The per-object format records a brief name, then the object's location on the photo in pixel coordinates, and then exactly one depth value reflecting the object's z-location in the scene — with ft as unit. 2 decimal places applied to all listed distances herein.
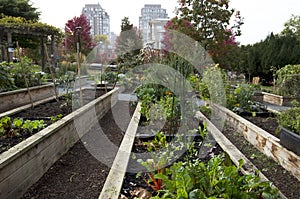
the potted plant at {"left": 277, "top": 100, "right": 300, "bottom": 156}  7.22
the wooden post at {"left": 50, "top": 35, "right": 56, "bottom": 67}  32.12
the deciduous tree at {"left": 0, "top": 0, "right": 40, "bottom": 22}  44.29
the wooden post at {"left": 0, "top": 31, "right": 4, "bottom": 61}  27.92
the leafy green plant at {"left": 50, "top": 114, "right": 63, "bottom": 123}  10.41
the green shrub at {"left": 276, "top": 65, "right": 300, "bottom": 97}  19.03
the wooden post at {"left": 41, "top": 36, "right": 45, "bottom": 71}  31.88
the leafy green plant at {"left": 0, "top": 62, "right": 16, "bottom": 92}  14.85
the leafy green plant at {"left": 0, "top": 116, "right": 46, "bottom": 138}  8.59
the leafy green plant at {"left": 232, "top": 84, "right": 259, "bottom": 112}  14.47
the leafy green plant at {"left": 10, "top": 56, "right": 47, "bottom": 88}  18.13
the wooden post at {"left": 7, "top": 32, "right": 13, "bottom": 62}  27.20
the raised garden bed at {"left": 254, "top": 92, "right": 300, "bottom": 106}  20.86
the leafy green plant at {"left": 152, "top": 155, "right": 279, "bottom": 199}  4.19
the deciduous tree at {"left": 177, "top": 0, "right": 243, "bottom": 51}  30.14
